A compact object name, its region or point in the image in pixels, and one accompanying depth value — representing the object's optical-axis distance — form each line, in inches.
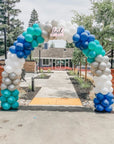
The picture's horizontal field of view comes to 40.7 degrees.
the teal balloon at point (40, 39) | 276.6
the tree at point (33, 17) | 2221.9
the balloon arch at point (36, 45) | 272.1
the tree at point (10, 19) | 1277.6
